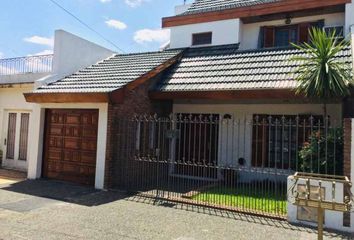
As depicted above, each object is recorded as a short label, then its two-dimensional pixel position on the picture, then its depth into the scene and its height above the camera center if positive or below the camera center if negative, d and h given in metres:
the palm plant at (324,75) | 8.69 +1.77
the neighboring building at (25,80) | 13.09 +2.07
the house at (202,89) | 10.59 +1.54
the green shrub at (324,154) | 7.87 -0.27
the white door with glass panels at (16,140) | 14.11 -0.40
